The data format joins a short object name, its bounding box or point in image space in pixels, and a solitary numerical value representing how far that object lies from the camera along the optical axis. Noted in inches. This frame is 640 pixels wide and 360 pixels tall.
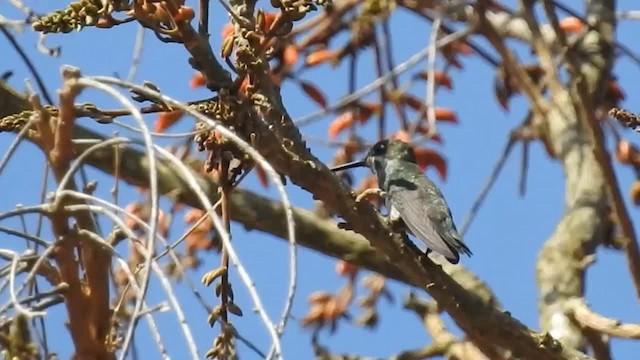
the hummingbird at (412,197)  255.4
